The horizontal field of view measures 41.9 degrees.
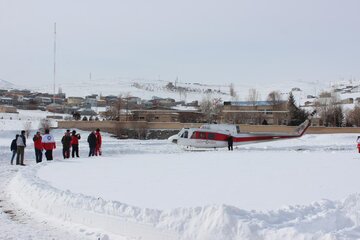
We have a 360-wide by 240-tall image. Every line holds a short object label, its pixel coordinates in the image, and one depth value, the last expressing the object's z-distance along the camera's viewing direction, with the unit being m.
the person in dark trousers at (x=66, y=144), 23.03
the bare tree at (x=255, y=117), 97.71
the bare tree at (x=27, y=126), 62.58
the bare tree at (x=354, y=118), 91.38
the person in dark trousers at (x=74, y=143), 24.12
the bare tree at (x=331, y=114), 91.14
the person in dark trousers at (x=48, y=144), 21.81
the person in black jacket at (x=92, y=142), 24.65
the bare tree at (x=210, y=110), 96.00
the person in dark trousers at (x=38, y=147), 21.39
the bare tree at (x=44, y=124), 65.75
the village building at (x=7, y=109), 112.24
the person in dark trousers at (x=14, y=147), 21.38
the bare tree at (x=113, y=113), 91.71
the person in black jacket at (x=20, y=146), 20.70
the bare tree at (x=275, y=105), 102.60
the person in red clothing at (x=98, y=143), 25.41
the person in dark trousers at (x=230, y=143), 34.56
